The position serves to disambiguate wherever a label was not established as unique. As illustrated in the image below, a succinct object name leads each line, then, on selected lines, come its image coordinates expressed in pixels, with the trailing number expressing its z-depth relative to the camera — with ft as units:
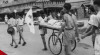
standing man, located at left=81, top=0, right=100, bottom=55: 8.86
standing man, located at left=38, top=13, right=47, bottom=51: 21.67
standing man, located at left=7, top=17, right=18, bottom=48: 25.29
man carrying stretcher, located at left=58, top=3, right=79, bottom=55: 14.20
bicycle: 19.21
